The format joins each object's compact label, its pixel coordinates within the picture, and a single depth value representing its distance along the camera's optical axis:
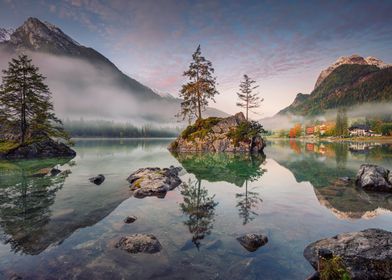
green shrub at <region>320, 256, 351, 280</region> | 5.38
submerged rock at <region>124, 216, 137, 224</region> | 10.39
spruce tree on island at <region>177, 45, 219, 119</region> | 61.57
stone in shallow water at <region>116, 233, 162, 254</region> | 7.61
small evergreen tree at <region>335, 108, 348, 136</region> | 157.12
